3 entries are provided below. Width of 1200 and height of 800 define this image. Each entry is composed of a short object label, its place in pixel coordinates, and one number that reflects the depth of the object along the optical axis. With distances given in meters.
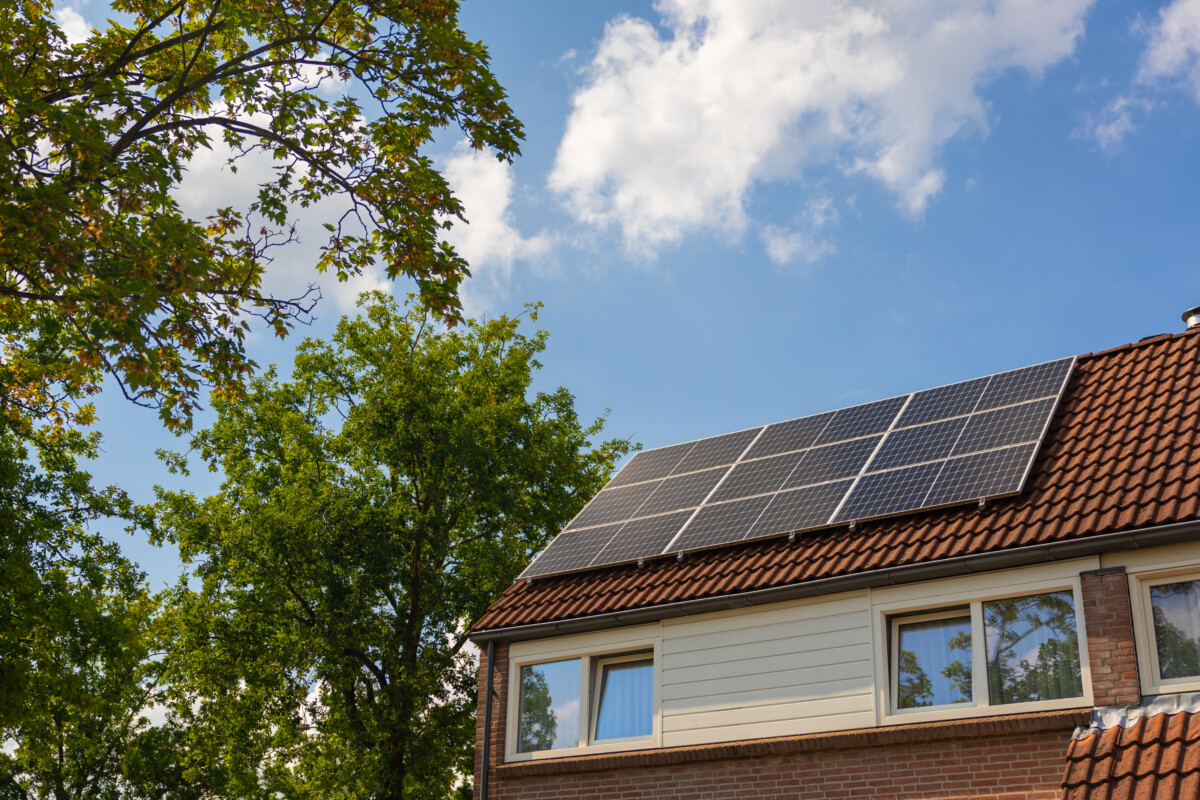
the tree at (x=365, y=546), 25.83
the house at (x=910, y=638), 10.91
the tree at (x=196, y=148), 10.81
